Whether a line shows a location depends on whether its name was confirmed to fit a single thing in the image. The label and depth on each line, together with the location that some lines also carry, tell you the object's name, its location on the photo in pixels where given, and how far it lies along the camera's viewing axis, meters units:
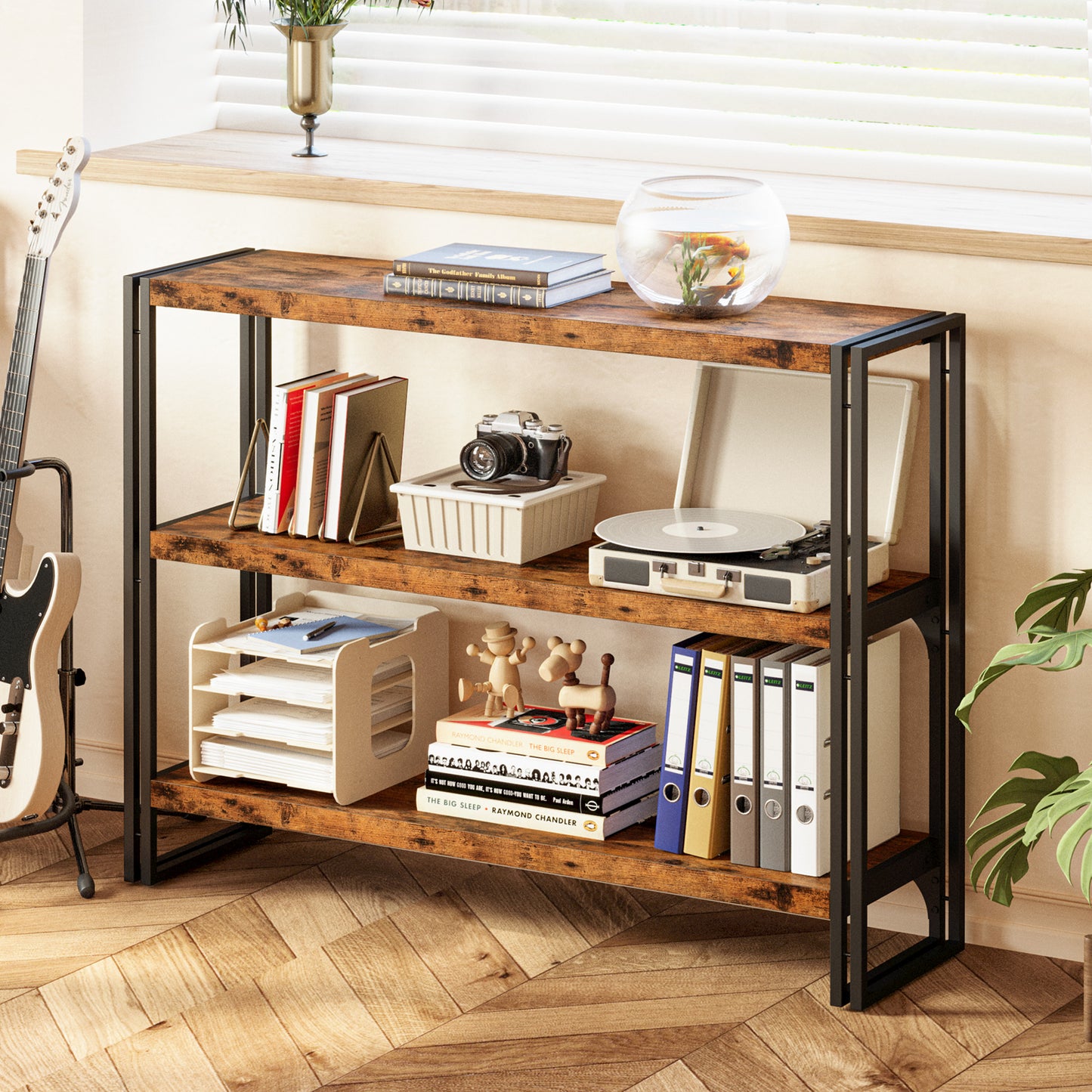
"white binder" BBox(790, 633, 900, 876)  4.63
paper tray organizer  5.15
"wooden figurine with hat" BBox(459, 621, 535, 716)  5.17
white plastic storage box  4.89
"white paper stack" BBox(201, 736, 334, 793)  5.19
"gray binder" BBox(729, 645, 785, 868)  4.72
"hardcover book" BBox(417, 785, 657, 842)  4.94
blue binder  4.83
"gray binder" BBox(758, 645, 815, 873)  4.68
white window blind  5.16
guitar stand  5.33
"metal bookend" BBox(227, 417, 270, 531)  5.22
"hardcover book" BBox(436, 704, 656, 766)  4.96
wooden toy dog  5.04
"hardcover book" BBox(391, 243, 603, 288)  4.67
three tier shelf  4.42
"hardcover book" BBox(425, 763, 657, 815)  4.94
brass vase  5.72
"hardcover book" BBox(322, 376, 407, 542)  5.08
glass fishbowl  4.54
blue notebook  5.23
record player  4.57
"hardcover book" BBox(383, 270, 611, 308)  4.65
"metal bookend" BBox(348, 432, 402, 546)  5.10
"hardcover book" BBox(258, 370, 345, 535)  5.12
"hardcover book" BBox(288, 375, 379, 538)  5.08
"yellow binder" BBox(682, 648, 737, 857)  4.77
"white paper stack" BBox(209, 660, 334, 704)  5.17
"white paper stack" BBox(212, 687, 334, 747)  5.17
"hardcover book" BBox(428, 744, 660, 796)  4.92
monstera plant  4.11
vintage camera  4.99
